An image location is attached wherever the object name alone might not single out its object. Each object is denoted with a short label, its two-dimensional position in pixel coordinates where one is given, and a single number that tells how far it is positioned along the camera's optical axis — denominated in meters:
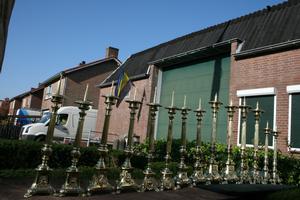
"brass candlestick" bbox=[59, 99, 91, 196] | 2.81
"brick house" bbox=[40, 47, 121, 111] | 34.53
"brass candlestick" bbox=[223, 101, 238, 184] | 4.19
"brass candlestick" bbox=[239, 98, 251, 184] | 4.37
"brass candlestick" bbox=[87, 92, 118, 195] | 2.99
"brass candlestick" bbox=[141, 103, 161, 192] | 3.43
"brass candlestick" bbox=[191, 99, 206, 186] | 3.90
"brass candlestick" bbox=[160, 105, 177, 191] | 3.57
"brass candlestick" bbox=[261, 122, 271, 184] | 4.64
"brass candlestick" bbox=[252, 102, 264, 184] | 4.54
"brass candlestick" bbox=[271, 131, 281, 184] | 4.81
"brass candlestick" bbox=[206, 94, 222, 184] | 4.05
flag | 19.30
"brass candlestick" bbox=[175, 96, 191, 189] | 3.75
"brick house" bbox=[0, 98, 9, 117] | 54.70
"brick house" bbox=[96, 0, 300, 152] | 10.58
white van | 20.64
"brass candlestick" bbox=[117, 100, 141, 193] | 3.21
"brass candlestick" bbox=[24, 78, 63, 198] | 2.70
